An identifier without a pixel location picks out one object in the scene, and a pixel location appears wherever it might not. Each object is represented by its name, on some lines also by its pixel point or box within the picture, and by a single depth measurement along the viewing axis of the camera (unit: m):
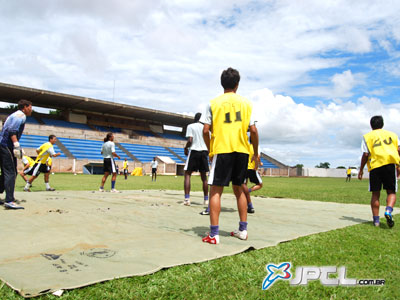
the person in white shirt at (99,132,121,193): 10.15
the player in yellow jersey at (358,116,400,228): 5.13
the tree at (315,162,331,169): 94.41
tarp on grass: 2.48
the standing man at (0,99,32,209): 5.49
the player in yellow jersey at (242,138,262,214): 7.04
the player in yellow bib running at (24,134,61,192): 10.17
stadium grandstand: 35.34
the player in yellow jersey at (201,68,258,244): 3.64
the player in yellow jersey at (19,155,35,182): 10.19
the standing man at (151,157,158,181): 23.18
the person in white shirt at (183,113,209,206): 6.89
